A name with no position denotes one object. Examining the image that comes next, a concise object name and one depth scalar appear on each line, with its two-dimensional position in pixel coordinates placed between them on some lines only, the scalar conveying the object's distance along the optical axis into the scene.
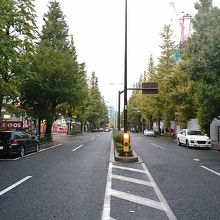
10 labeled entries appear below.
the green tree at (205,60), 15.11
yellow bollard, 10.88
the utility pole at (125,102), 11.55
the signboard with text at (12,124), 20.77
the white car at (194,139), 17.96
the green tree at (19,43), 13.75
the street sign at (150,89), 12.42
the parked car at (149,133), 40.18
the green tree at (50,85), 21.61
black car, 12.11
